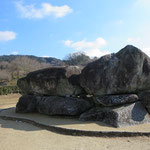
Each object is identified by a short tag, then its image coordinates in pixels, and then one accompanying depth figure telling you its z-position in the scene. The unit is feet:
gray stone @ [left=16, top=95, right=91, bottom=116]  31.14
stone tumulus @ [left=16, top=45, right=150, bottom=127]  27.25
